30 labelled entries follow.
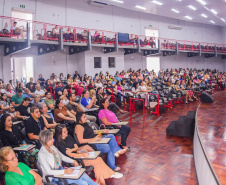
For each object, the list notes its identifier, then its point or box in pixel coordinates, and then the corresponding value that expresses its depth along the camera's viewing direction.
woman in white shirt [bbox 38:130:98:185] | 2.75
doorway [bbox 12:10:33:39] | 11.65
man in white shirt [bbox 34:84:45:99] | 7.39
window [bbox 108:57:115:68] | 14.84
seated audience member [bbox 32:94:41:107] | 5.47
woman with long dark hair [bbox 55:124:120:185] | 3.28
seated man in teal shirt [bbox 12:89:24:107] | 6.30
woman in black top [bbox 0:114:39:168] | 3.21
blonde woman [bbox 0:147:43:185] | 2.39
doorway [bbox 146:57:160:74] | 18.53
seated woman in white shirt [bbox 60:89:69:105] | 6.09
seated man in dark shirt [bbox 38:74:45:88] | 10.94
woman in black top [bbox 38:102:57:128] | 4.30
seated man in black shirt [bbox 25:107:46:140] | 3.75
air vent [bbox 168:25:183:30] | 19.84
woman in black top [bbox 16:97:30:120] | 5.07
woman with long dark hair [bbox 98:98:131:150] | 4.69
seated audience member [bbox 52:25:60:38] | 10.75
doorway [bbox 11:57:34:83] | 11.96
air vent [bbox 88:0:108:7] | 14.09
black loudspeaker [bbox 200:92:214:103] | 8.28
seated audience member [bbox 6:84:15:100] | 7.38
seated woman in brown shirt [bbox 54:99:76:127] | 4.85
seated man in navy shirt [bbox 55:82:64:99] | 7.75
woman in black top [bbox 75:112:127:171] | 3.71
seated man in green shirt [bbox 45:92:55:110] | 5.76
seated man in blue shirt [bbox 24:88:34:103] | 6.98
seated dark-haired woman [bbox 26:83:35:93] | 8.04
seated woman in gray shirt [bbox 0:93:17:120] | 5.52
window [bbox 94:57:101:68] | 14.05
